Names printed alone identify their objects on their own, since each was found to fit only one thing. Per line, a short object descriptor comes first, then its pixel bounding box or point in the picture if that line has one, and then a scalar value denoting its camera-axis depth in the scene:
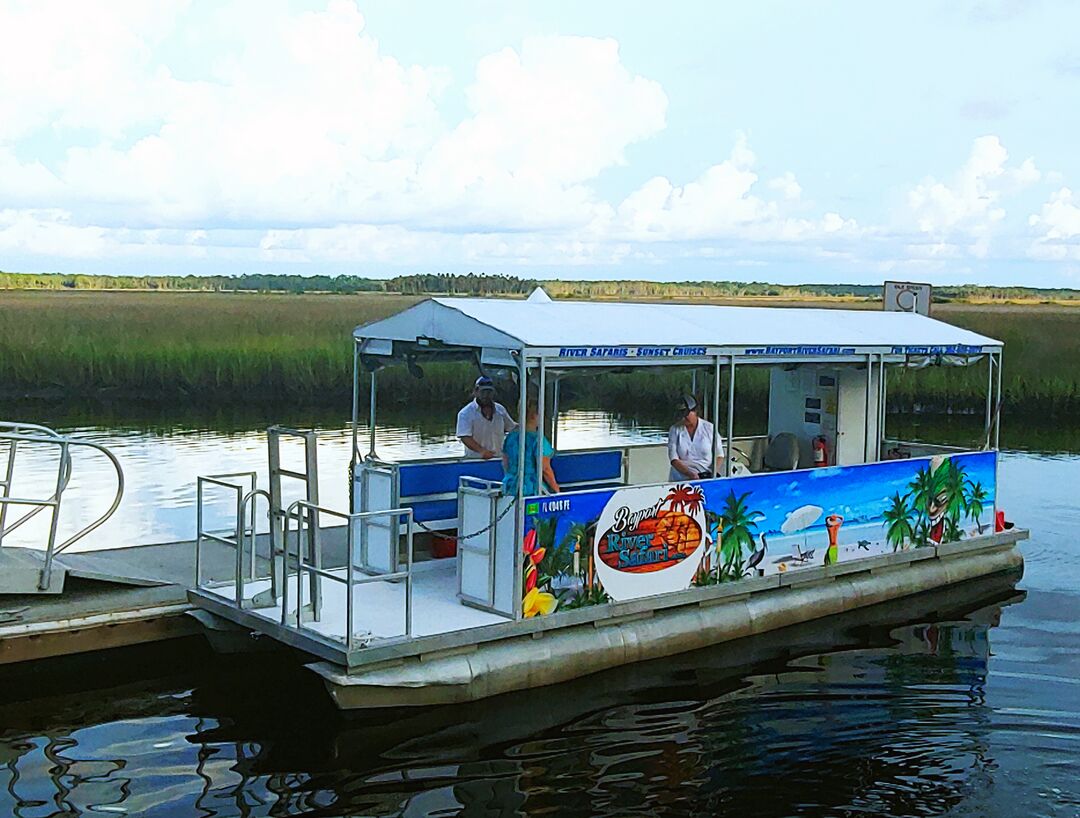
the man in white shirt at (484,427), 11.52
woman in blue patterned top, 9.60
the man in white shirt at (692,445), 10.99
